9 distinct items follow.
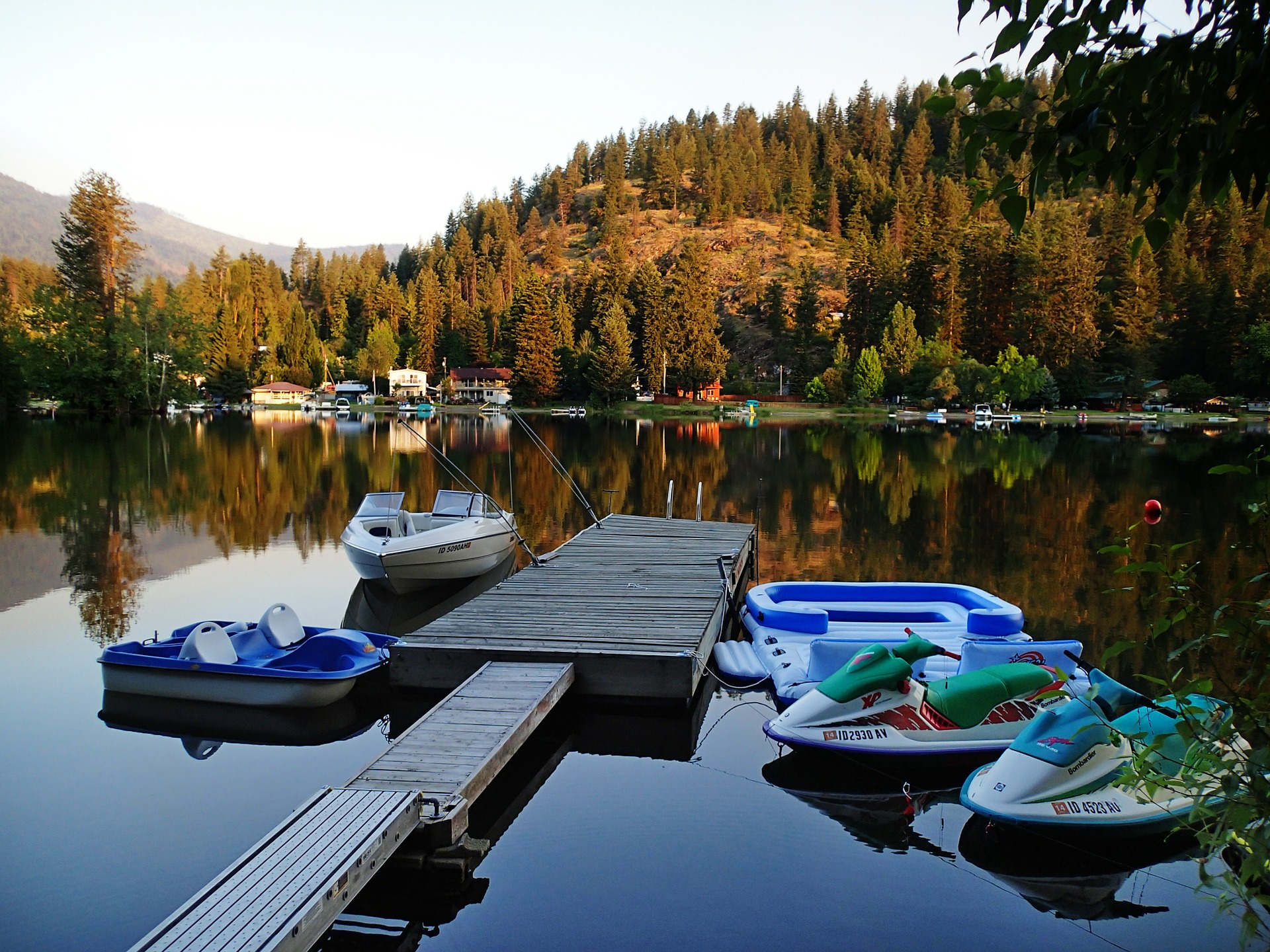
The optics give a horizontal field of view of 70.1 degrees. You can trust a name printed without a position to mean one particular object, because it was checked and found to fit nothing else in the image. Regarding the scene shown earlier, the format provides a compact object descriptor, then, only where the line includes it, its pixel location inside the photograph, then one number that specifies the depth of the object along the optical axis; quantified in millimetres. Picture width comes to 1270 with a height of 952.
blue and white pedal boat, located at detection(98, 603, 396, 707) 9266
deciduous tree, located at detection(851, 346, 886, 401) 88250
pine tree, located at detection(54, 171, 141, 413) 70938
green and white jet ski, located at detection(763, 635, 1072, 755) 7988
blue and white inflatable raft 9547
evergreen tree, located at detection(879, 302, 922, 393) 89062
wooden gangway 4477
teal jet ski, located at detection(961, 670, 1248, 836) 6680
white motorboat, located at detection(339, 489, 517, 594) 14711
